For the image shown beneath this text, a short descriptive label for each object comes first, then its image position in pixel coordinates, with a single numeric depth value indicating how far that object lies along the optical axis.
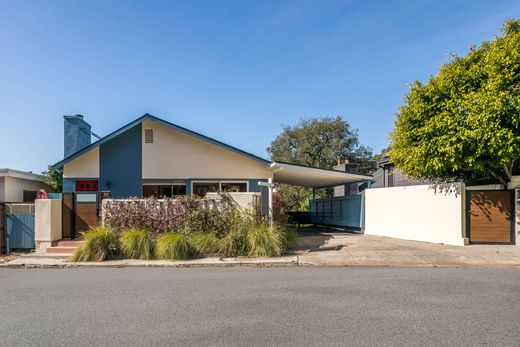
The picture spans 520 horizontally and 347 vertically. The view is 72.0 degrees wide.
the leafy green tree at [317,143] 33.16
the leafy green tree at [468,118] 10.53
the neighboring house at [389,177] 22.92
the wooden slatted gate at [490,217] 12.17
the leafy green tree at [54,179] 21.09
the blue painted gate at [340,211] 17.78
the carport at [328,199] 15.32
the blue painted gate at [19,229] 12.14
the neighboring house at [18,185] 16.42
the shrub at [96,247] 10.45
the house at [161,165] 14.59
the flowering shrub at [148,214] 11.68
